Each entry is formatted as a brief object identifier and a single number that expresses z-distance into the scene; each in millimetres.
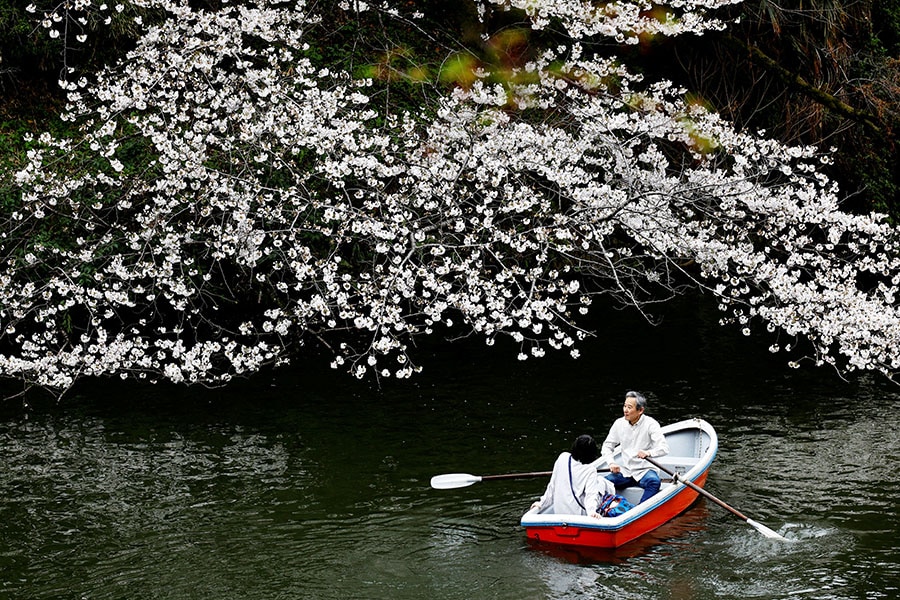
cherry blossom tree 26328
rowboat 18469
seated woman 18766
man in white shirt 20078
